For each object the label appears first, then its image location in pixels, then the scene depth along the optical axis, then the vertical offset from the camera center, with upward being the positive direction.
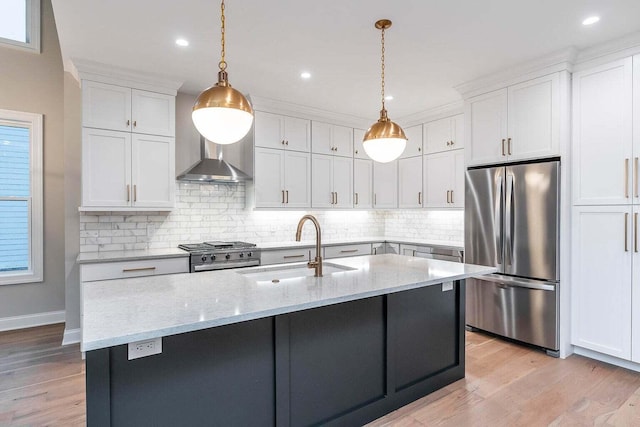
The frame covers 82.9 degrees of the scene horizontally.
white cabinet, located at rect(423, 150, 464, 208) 4.51 +0.43
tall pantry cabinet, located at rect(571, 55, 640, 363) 2.87 +0.03
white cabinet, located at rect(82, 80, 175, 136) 3.38 +1.03
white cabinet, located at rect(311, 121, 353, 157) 4.83 +1.02
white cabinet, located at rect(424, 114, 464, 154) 4.54 +1.02
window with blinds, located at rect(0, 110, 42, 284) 4.07 +0.17
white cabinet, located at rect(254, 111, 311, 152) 4.34 +1.02
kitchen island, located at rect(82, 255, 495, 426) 1.47 -0.68
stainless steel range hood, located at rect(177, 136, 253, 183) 3.92 +0.55
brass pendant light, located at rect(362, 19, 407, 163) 2.42 +0.49
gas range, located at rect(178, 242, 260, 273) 3.55 -0.43
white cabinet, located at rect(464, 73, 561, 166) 3.23 +0.87
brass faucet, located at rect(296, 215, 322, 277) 2.31 -0.26
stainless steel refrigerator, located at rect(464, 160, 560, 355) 3.22 -0.34
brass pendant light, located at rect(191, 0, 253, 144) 1.78 +0.51
